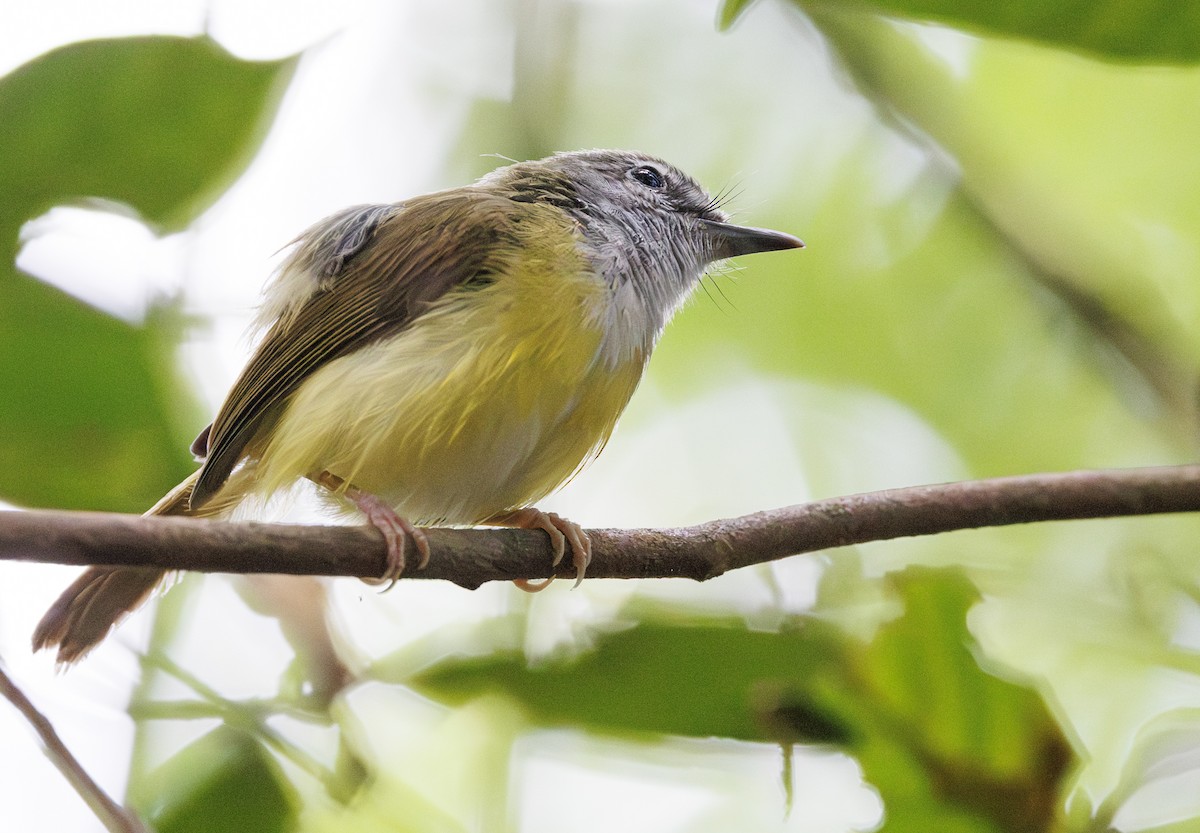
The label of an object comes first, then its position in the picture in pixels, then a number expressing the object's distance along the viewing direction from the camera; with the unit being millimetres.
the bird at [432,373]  2956
